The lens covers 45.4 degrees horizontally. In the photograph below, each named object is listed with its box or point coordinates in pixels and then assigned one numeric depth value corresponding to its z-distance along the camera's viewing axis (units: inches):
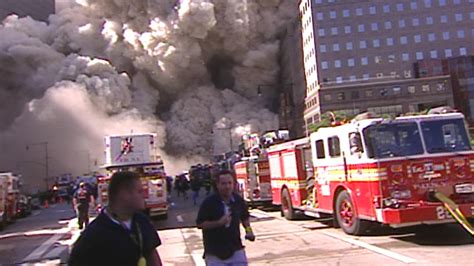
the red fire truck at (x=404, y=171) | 357.1
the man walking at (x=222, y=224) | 185.8
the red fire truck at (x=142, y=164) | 655.1
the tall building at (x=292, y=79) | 2677.2
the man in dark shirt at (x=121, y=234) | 113.5
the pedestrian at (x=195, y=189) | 997.8
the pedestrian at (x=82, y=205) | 625.3
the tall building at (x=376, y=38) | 2723.9
